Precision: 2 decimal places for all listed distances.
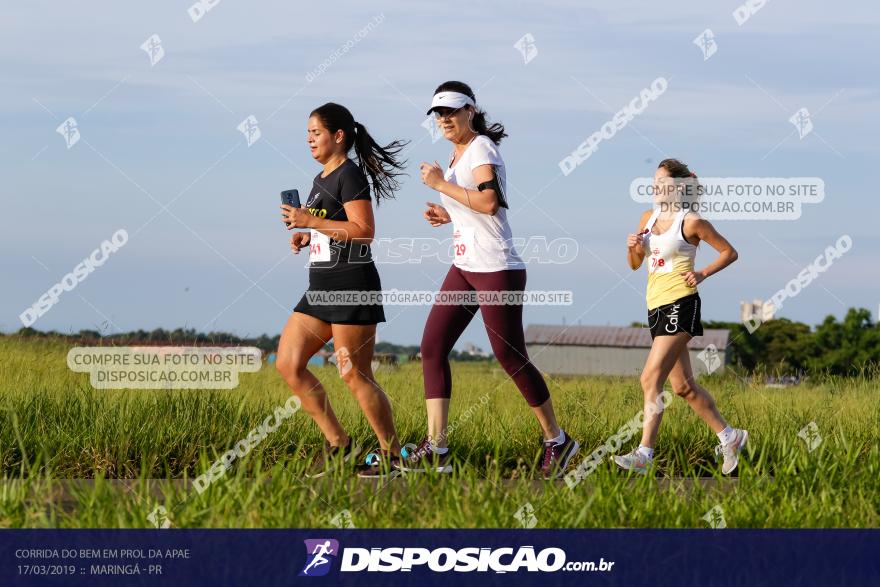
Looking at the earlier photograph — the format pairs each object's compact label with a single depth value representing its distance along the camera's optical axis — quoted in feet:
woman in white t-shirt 41.32
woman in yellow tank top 44.01
